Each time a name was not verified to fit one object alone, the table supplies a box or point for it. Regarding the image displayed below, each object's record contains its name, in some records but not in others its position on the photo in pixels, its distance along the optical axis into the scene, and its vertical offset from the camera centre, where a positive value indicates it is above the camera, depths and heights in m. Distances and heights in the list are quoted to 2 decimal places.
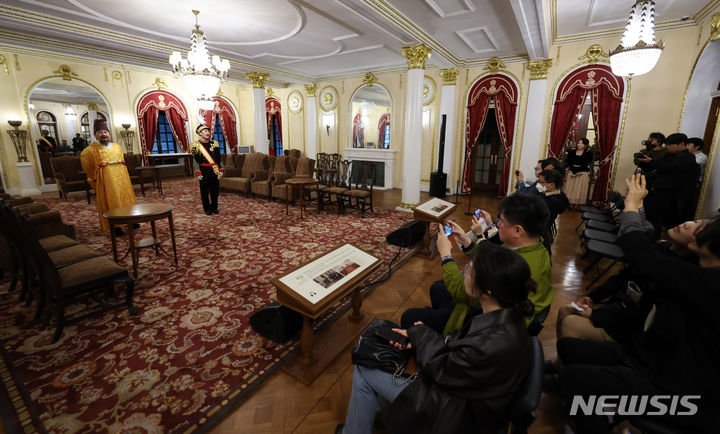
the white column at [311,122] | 11.09 +0.97
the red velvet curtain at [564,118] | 6.97 +0.77
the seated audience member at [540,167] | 3.25 -0.18
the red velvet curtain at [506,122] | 7.87 +0.74
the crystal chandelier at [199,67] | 5.45 +1.45
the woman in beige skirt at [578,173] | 6.91 -0.46
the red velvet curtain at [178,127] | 11.19 +0.75
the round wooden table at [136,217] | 3.32 -0.73
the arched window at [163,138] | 11.73 +0.37
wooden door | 9.30 -0.21
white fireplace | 9.73 -0.22
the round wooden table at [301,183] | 6.19 -0.65
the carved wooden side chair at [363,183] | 6.36 -0.69
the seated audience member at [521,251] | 1.61 -0.52
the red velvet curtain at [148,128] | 10.48 +0.67
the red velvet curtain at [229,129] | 12.80 +0.81
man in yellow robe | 4.34 -0.32
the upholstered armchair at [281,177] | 7.41 -0.67
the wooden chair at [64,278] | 2.31 -1.03
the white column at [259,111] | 9.15 +1.12
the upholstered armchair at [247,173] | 8.27 -0.64
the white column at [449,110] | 8.30 +1.09
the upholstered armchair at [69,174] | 7.42 -0.64
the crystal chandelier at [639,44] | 3.89 +1.36
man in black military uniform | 5.80 -0.27
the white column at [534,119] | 7.26 +0.78
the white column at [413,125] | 6.11 +0.51
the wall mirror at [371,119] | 11.43 +1.19
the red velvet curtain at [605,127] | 6.66 +0.54
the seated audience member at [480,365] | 1.06 -0.73
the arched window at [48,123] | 13.95 +1.05
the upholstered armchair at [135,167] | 8.39 -0.52
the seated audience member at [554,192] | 2.79 -0.36
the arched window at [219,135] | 12.98 +0.56
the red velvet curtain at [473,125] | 8.18 +0.69
